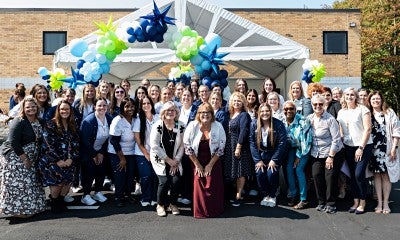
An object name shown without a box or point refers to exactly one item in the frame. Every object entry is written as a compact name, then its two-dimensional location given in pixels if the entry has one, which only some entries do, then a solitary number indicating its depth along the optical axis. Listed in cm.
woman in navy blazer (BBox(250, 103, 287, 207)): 559
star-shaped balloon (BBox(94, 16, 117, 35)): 734
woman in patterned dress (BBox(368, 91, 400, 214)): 549
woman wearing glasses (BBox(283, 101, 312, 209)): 557
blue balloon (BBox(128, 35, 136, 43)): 717
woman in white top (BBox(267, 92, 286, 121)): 602
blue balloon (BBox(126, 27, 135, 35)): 711
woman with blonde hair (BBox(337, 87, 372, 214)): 536
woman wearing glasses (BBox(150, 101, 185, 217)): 529
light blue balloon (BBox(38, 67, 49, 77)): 920
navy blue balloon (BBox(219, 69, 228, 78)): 755
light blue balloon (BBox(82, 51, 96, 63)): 744
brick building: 1559
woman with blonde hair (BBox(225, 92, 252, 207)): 566
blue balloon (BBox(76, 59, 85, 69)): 760
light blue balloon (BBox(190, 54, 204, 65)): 755
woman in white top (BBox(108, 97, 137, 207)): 564
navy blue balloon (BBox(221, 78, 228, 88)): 762
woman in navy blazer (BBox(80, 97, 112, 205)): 571
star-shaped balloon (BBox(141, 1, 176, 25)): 700
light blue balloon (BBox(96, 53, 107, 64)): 732
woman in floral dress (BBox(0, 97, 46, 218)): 507
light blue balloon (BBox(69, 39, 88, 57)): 777
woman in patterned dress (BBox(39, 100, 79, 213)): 531
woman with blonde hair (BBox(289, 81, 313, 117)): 610
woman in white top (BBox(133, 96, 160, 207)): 568
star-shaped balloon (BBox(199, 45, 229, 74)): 750
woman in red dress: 526
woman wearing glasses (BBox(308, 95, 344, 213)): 539
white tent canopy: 962
